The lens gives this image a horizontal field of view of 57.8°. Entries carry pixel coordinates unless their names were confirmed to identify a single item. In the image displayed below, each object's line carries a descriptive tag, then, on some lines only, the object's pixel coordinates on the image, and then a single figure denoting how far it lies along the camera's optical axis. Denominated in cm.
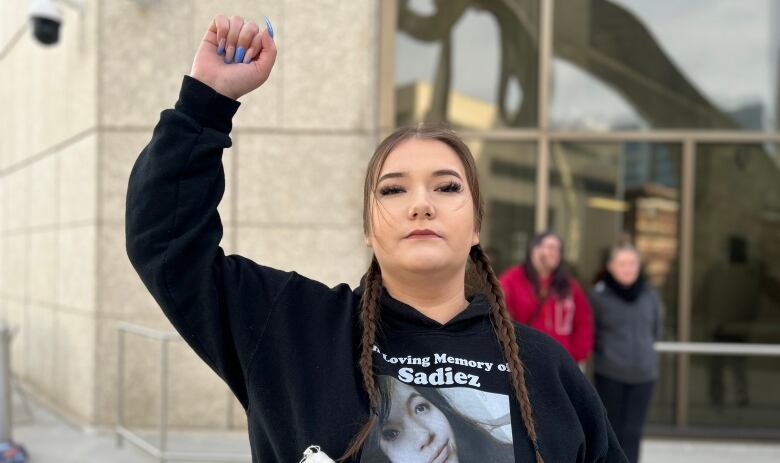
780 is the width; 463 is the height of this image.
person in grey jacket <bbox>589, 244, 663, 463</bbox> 473
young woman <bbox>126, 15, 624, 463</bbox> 126
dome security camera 591
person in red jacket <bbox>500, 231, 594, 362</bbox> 448
